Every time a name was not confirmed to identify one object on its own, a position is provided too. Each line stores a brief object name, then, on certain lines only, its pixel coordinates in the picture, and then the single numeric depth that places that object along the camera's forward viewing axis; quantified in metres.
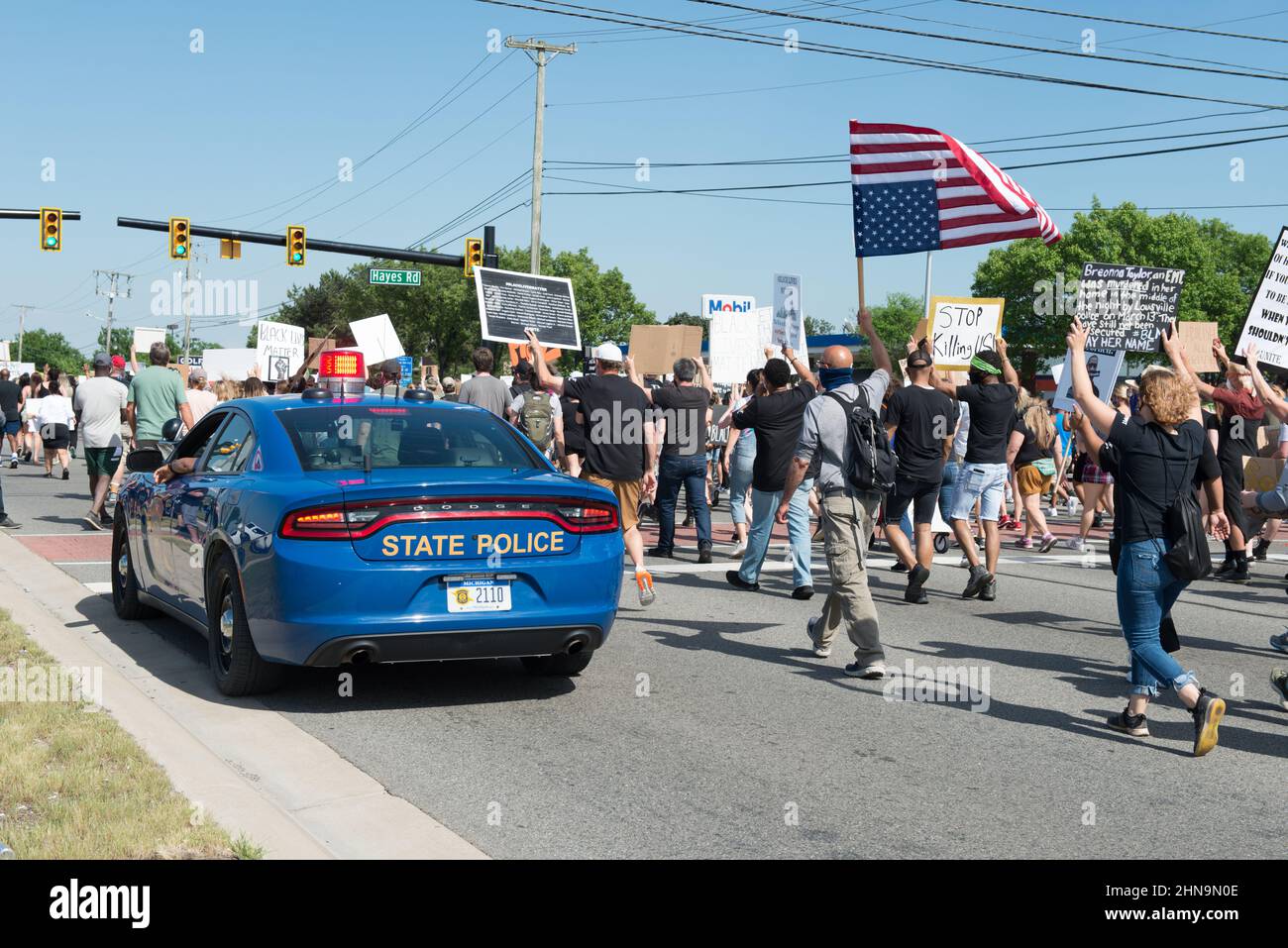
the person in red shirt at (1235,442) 12.09
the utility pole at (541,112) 34.12
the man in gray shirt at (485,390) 13.92
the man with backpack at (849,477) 7.66
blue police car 6.08
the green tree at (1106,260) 67.44
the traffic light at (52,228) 30.42
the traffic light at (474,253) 31.84
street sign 31.12
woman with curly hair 6.24
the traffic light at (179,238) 30.20
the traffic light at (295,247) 30.72
